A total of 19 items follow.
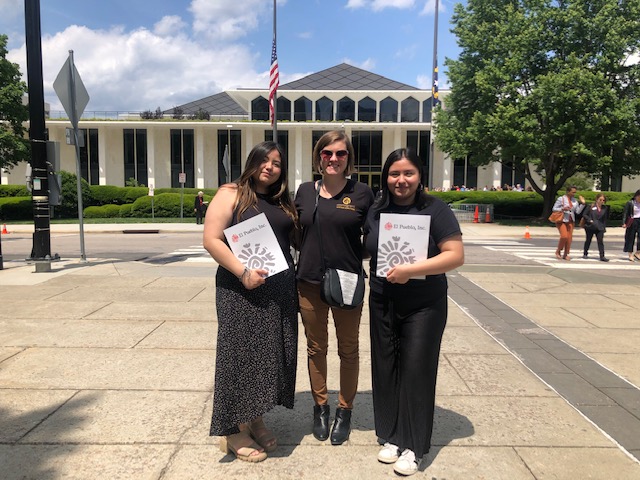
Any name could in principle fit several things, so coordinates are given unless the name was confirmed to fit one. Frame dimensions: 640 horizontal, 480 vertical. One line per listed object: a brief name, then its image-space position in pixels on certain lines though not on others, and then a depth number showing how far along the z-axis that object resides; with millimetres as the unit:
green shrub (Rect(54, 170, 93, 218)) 27141
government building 45812
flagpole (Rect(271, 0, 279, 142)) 14595
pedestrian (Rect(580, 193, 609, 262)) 11867
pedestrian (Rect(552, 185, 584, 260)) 11641
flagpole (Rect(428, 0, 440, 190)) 29369
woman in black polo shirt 2914
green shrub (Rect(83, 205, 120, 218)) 28588
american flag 14722
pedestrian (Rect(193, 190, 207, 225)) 23953
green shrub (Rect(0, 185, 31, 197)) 34941
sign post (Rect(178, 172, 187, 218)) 26006
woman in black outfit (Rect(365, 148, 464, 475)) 2691
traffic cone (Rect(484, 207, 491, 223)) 25530
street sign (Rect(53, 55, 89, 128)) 9406
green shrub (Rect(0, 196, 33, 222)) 28216
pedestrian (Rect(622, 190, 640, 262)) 11867
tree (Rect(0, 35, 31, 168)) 28016
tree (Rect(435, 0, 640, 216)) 21328
